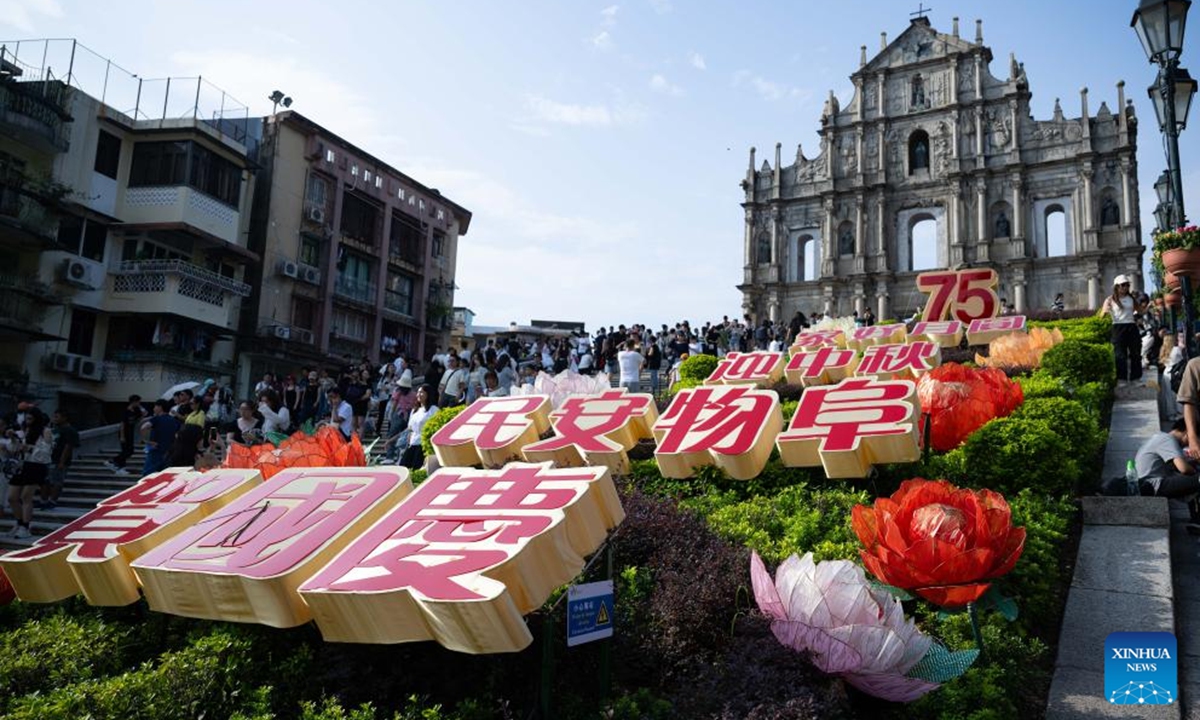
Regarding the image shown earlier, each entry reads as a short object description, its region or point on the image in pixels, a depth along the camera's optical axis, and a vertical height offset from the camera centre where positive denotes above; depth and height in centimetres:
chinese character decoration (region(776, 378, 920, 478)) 655 +18
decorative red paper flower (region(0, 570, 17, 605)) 552 -109
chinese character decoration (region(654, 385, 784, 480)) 708 +12
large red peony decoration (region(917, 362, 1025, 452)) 728 +45
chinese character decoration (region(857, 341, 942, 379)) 1071 +123
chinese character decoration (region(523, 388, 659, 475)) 781 +12
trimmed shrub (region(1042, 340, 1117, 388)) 1012 +115
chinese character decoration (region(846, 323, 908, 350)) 1551 +209
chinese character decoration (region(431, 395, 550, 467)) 851 +6
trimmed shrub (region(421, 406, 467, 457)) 1034 +15
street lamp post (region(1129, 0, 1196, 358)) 799 +375
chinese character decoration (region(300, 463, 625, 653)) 339 -53
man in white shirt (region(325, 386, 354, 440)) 1334 +23
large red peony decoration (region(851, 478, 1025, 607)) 405 -40
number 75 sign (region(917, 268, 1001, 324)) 1625 +298
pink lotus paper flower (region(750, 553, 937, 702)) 341 -70
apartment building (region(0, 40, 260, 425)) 2203 +495
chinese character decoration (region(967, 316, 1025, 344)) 1491 +223
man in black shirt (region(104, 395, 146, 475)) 1434 -22
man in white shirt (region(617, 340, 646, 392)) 1619 +141
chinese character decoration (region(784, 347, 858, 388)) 1216 +117
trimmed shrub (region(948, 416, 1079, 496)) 603 -1
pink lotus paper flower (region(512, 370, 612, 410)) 984 +64
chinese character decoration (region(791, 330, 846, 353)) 1554 +207
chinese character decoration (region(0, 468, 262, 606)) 484 -68
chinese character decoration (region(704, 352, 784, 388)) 1228 +111
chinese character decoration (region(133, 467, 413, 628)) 402 -58
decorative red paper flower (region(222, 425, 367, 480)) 689 -19
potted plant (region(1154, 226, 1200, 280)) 917 +224
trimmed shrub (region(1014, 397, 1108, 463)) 662 +29
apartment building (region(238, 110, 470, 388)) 3009 +685
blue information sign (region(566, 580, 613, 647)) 357 -71
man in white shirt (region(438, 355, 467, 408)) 1431 +80
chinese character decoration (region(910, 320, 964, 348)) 1509 +213
